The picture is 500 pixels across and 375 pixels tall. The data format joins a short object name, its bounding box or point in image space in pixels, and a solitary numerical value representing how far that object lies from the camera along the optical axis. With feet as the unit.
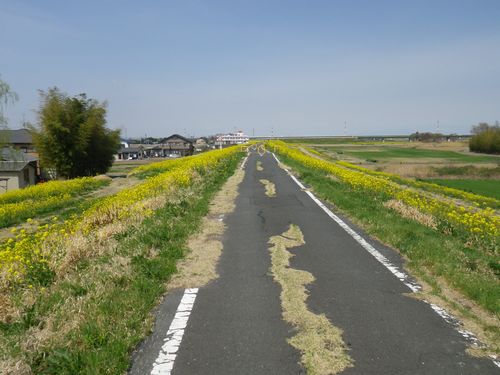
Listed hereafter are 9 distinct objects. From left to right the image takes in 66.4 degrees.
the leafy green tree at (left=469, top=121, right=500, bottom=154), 277.23
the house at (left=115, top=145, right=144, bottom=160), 365.20
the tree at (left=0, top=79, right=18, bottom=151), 61.99
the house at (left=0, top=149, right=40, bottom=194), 104.37
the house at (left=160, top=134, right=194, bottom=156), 397.00
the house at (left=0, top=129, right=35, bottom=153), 169.07
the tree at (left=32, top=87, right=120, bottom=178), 111.45
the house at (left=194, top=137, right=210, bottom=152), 409.90
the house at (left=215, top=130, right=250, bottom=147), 622.87
